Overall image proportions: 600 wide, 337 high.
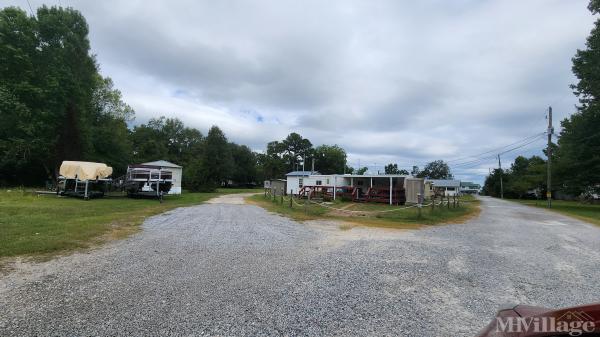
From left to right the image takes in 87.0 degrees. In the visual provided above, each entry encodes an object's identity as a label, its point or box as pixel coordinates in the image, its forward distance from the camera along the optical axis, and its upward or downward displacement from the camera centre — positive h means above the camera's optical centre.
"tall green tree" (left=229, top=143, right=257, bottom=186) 69.05 +4.15
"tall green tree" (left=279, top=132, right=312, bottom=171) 86.19 +10.79
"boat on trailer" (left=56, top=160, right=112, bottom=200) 19.12 +0.05
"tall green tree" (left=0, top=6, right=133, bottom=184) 24.98 +7.23
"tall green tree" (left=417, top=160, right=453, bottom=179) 114.68 +7.30
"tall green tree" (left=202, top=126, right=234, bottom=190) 42.94 +3.79
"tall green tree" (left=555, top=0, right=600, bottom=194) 26.16 +5.79
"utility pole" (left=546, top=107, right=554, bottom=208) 27.78 +5.13
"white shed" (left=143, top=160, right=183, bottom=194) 32.22 +0.72
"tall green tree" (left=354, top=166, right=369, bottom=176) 86.17 +5.13
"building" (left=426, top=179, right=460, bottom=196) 71.19 +1.57
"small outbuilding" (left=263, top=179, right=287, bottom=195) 37.11 +0.22
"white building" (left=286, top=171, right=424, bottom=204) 26.05 +0.63
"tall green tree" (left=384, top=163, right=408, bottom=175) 95.62 +6.70
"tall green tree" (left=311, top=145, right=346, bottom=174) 87.69 +7.26
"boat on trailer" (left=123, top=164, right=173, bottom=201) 20.94 +0.00
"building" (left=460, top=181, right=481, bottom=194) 104.40 +1.51
